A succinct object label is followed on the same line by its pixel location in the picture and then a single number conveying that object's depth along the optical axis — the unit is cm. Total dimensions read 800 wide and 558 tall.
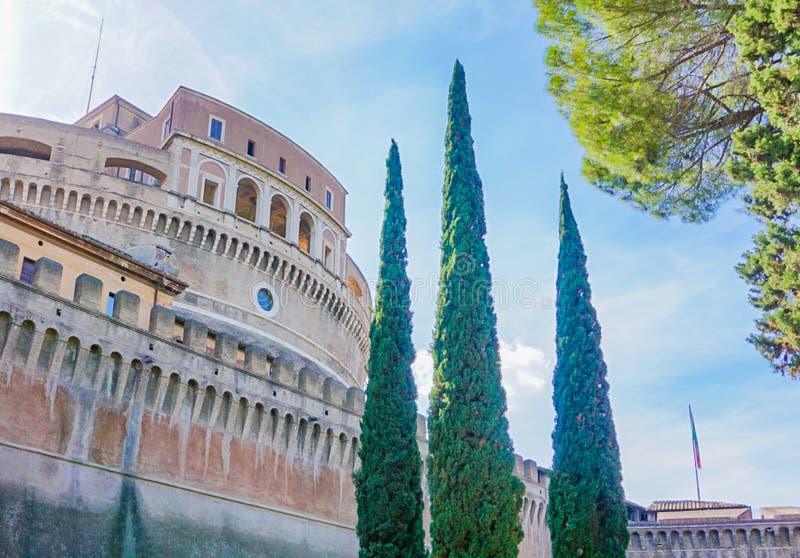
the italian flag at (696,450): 3604
